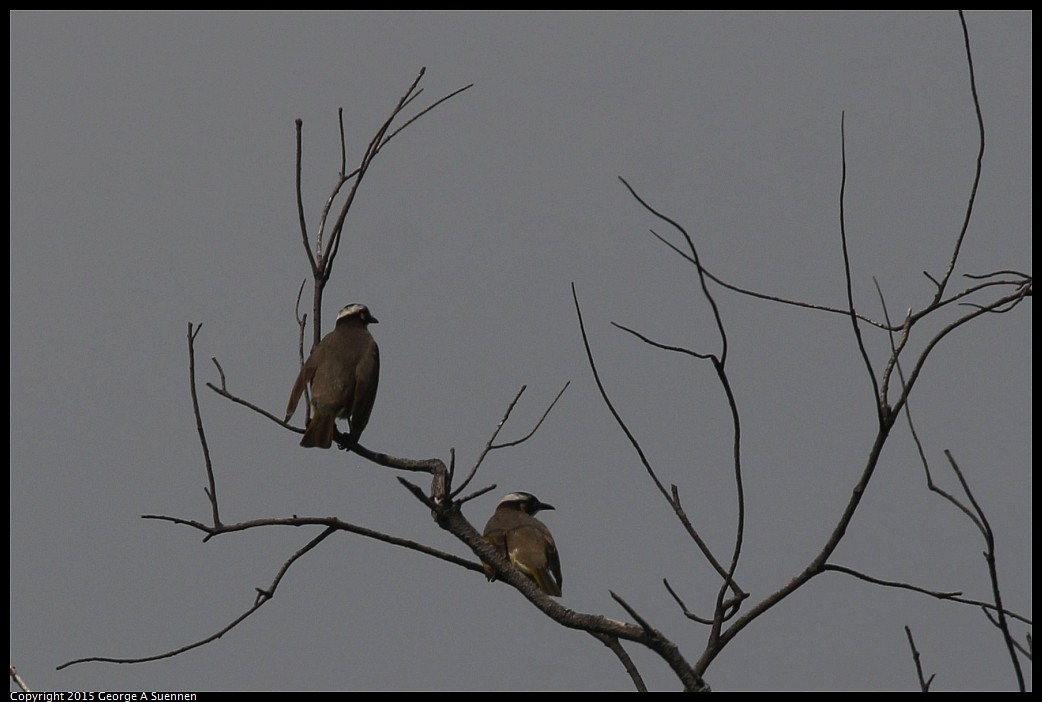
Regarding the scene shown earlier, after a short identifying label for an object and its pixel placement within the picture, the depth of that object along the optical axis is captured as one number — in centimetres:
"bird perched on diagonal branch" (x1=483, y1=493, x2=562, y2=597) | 1720
